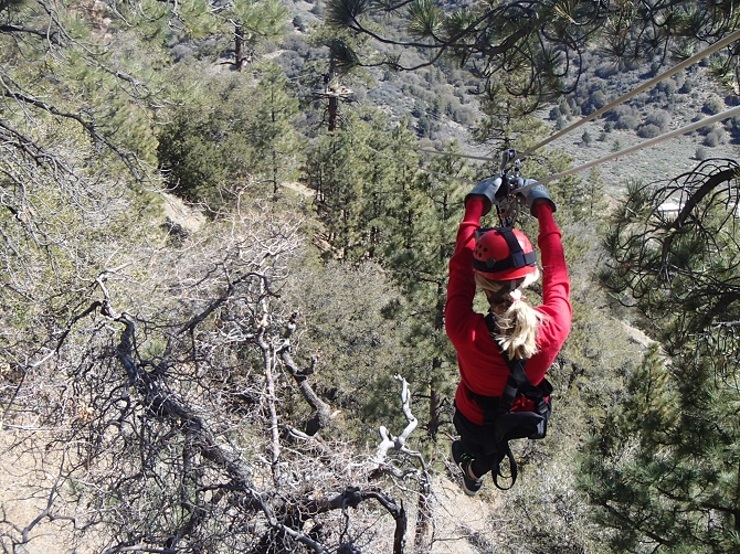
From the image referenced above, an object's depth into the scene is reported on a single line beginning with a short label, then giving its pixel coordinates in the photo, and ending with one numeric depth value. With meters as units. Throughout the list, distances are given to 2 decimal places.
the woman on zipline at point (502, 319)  2.43
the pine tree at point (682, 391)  4.45
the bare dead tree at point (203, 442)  3.99
